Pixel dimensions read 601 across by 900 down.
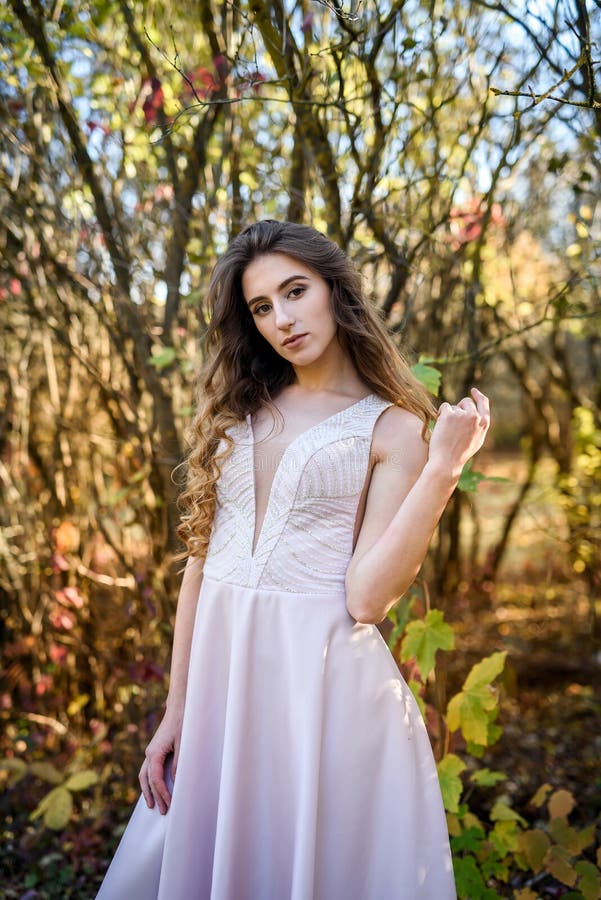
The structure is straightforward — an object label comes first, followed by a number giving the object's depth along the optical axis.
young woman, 1.52
